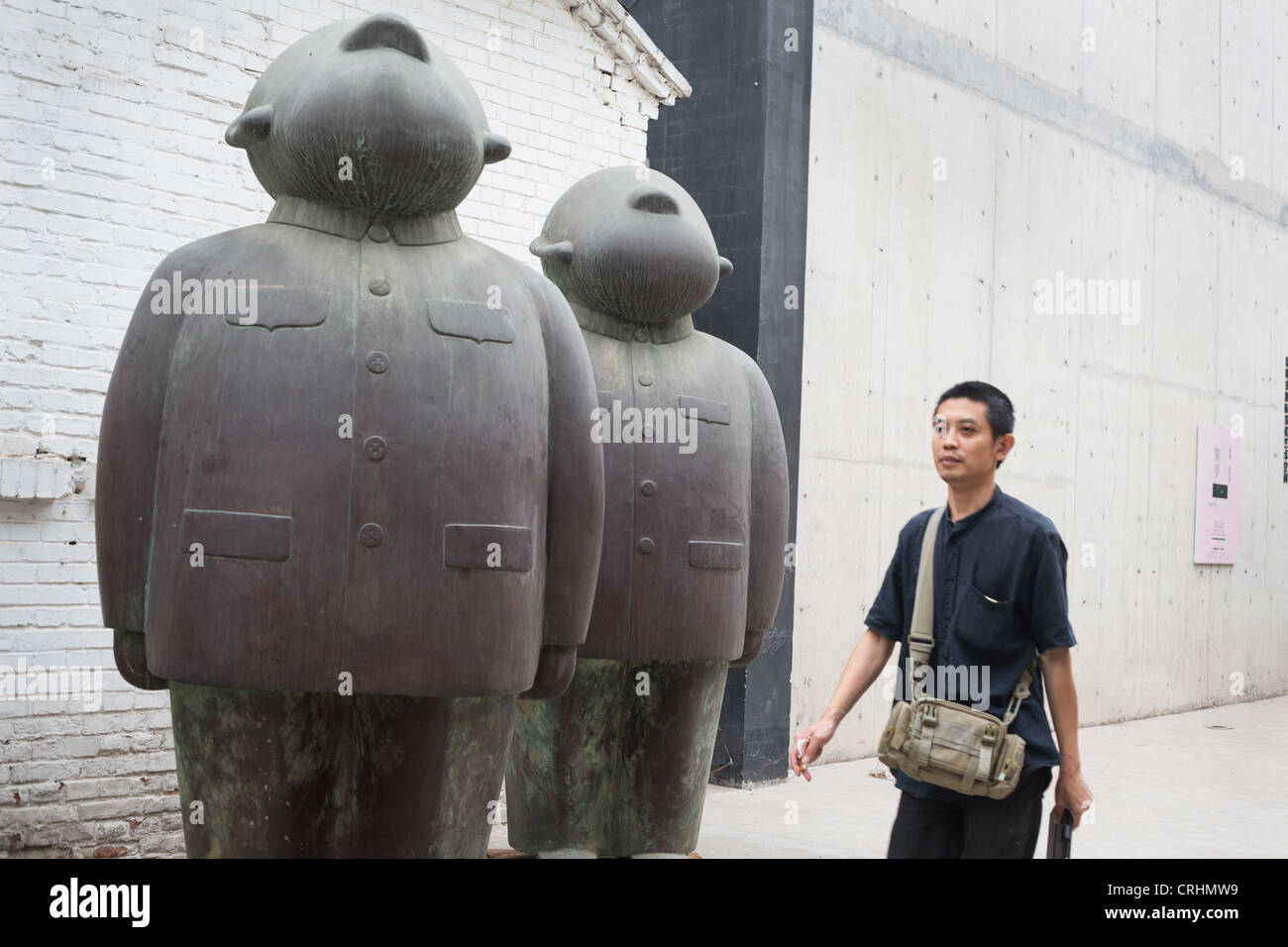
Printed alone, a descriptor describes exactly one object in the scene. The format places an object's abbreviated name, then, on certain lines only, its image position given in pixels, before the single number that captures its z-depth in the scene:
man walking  3.09
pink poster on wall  11.32
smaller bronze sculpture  4.27
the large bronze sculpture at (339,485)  3.02
